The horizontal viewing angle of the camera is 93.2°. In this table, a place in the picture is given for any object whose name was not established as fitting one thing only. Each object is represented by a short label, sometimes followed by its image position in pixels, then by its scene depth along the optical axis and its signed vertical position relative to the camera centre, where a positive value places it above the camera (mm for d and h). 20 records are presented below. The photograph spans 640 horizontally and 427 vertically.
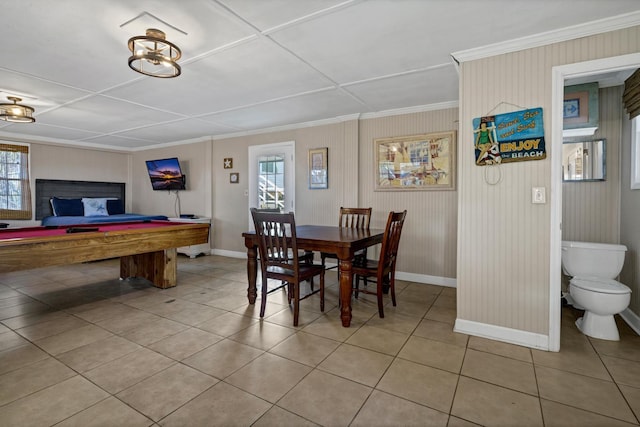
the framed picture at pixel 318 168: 4847 +621
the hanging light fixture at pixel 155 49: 2232 +1222
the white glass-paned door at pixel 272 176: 5285 +554
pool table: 2432 -368
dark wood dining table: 2725 -375
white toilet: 2379 -651
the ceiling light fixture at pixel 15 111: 3850 +1245
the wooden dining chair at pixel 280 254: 2744 -457
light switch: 2328 +87
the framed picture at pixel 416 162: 3967 +610
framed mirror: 3109 +486
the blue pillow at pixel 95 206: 6492 +21
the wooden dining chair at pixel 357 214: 3949 -101
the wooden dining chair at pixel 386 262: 2857 -572
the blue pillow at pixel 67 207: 6113 +0
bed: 5943 +81
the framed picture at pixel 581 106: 2945 +989
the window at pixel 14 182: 5637 +470
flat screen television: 6438 +711
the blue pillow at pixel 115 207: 6926 -2
